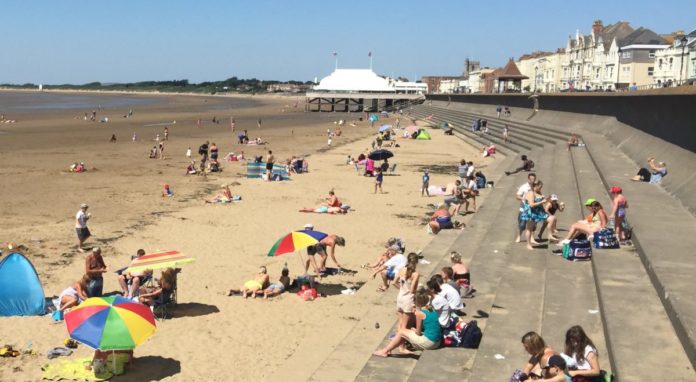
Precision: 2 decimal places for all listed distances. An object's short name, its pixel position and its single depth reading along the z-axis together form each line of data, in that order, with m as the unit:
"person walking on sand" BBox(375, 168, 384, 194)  21.41
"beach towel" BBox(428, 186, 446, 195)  21.17
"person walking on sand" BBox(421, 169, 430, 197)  20.59
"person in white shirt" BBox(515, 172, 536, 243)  11.94
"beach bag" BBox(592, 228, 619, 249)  10.27
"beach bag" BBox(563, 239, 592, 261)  10.27
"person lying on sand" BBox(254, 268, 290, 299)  10.88
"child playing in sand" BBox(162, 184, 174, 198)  20.48
